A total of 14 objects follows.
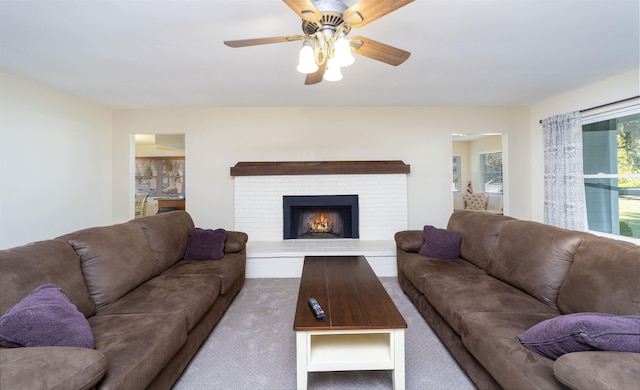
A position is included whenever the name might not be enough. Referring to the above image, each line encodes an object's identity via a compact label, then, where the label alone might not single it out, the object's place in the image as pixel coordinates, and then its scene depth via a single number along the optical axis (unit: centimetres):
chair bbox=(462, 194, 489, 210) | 696
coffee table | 147
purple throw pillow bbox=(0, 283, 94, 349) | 110
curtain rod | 301
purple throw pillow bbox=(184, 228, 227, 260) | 284
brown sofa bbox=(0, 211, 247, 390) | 98
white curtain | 357
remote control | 155
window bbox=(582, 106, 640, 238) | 319
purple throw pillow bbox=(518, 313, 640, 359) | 100
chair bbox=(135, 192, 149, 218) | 746
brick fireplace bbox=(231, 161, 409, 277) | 439
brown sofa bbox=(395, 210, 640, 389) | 101
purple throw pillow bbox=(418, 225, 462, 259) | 280
